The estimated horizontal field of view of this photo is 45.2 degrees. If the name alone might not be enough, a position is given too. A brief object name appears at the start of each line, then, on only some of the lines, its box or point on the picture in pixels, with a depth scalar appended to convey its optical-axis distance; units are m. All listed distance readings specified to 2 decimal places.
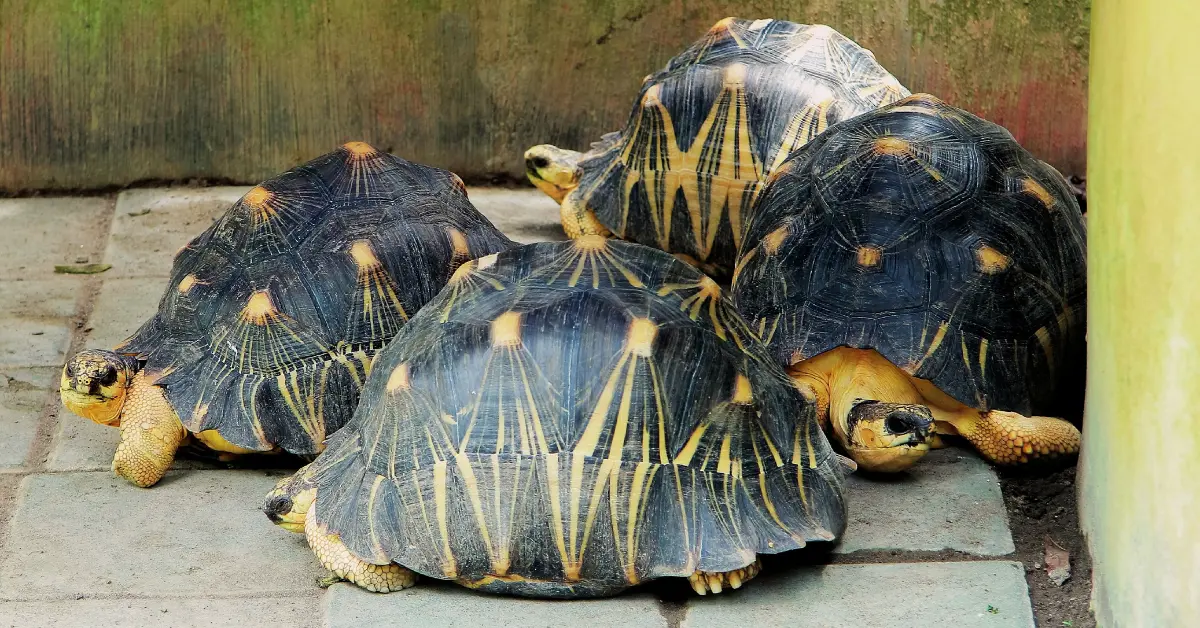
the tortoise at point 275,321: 3.94
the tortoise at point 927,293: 3.88
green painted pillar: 2.63
